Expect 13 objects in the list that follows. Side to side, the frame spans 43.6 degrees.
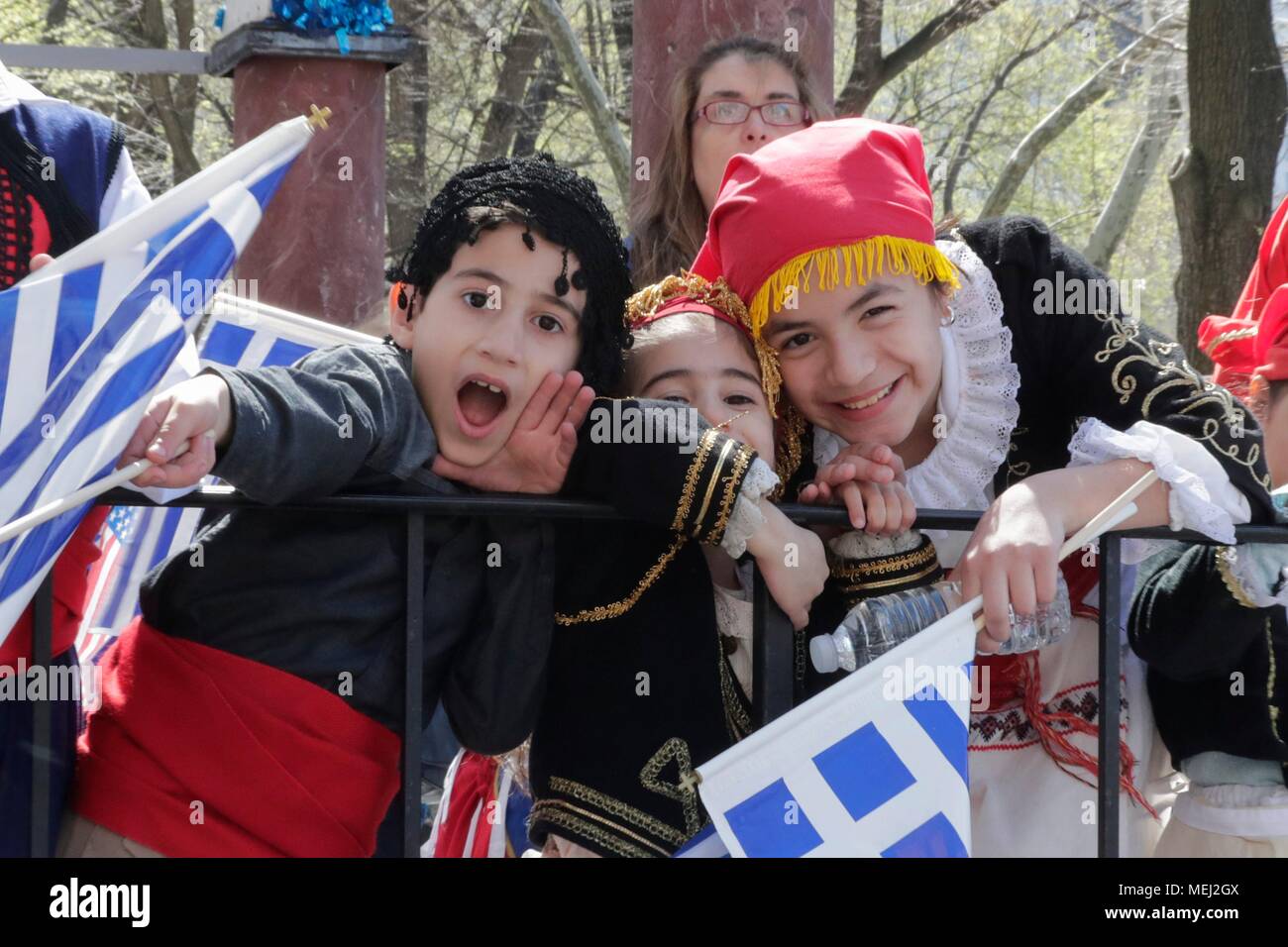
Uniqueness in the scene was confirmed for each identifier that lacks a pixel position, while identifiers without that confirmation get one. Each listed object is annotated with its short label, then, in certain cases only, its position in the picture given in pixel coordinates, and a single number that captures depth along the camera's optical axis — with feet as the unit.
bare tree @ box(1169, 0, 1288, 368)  25.02
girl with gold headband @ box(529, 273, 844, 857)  7.61
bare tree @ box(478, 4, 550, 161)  46.78
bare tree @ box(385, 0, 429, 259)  45.60
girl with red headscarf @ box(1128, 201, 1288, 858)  8.57
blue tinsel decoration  22.27
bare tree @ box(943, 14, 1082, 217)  45.21
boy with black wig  7.32
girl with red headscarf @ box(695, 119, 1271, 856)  8.23
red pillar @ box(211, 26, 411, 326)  23.11
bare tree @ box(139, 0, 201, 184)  43.29
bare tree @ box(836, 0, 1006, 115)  37.09
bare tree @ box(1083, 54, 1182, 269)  41.32
